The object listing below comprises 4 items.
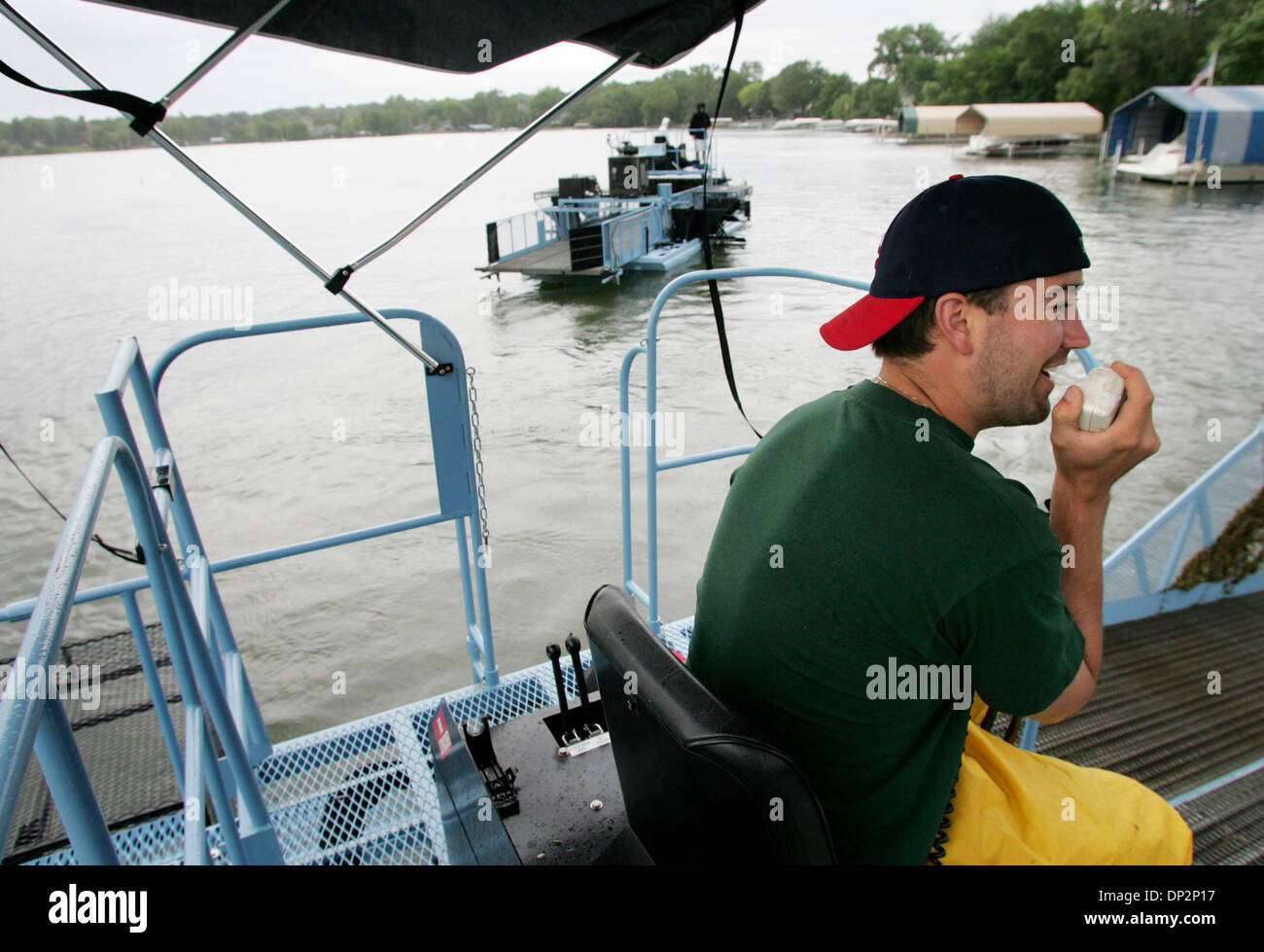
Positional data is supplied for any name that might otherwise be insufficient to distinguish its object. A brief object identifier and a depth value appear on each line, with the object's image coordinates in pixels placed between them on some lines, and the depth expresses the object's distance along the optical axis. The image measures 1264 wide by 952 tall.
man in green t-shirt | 1.02
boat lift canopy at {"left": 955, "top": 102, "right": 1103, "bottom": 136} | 28.17
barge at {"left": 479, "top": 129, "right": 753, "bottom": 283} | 17.64
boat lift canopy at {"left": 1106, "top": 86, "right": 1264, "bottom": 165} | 26.67
